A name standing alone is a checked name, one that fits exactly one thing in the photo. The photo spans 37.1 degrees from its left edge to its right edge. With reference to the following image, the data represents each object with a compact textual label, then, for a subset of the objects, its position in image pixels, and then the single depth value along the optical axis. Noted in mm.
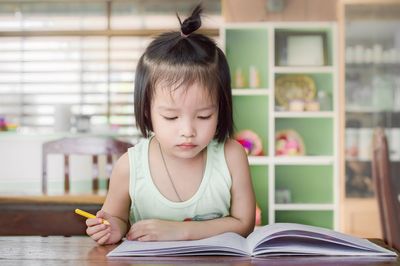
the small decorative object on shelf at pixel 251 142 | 4387
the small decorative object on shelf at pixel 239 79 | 4477
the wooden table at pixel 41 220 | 1434
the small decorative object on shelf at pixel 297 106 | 4426
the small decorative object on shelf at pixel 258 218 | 4156
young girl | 1150
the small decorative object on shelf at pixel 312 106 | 4457
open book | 913
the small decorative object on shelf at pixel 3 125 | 4823
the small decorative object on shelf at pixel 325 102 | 4441
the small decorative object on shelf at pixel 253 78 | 4484
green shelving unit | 4395
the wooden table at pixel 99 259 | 871
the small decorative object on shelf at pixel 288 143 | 4441
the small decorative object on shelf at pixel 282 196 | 4480
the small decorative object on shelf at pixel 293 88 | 4492
